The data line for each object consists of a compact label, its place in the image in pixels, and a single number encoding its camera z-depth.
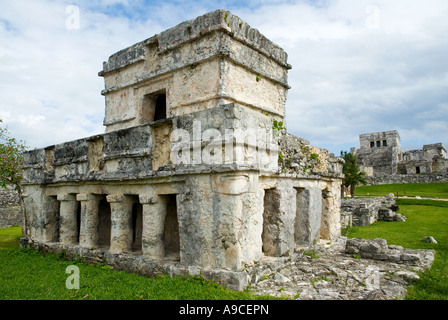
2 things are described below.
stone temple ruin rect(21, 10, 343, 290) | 4.76
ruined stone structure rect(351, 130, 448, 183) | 34.16
